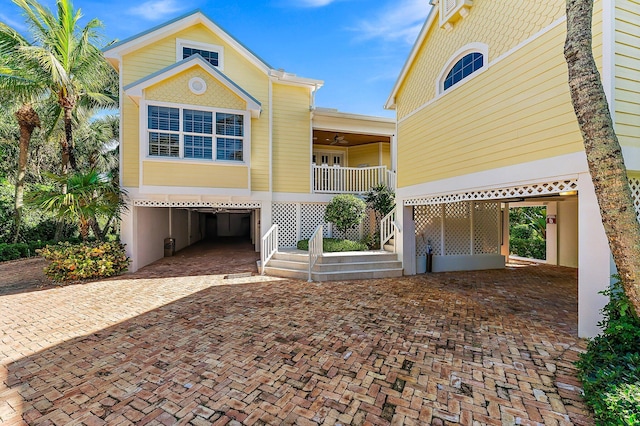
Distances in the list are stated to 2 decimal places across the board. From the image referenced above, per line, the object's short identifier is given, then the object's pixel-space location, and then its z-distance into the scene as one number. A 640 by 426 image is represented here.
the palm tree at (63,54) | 8.31
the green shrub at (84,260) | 8.18
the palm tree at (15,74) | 8.75
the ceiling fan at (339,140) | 13.62
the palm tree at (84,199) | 7.70
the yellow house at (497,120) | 4.13
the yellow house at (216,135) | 9.27
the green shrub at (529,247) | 13.04
